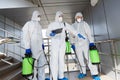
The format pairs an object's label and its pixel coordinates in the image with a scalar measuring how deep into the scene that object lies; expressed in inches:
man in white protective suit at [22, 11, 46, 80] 54.3
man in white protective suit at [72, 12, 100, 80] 57.9
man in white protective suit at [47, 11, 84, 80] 53.9
